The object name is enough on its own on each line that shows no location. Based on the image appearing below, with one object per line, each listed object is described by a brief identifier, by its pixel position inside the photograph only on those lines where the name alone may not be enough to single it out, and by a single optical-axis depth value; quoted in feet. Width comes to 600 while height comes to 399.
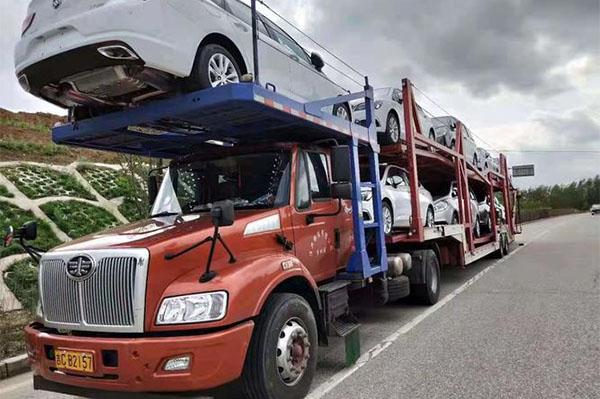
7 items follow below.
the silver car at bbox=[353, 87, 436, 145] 25.59
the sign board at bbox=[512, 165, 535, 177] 142.00
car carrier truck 11.21
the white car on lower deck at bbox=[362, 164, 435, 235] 24.56
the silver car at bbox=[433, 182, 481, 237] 34.10
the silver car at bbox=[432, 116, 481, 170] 35.17
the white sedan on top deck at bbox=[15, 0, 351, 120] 13.15
